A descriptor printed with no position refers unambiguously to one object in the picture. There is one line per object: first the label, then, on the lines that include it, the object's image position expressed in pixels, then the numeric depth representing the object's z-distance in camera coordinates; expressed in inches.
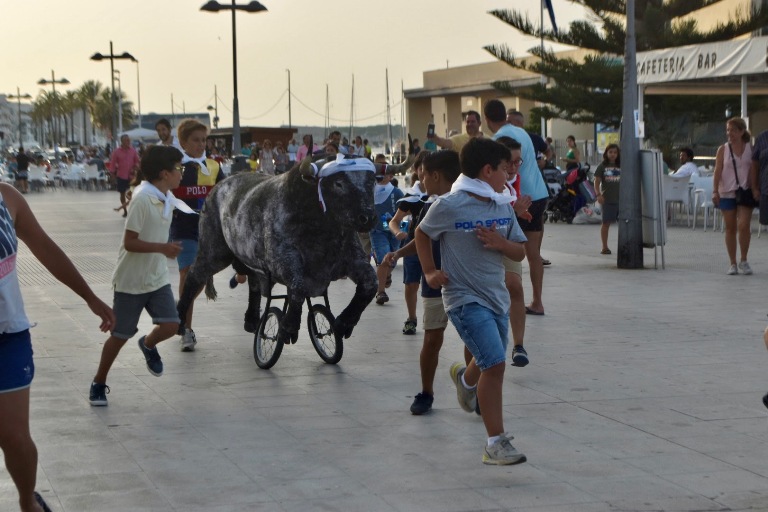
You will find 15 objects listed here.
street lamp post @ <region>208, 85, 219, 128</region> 3644.2
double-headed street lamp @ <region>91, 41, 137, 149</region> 1622.8
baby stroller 894.7
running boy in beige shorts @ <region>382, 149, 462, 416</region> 279.0
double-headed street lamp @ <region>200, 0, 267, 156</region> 1112.2
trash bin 591.5
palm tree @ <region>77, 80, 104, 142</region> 5206.7
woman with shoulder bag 552.4
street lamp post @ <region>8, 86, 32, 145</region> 3759.8
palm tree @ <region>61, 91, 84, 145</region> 5265.8
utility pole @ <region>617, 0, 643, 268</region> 596.7
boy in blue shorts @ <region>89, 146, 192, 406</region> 297.3
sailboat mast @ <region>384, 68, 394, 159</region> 4037.9
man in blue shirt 400.5
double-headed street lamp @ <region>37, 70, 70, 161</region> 2591.0
